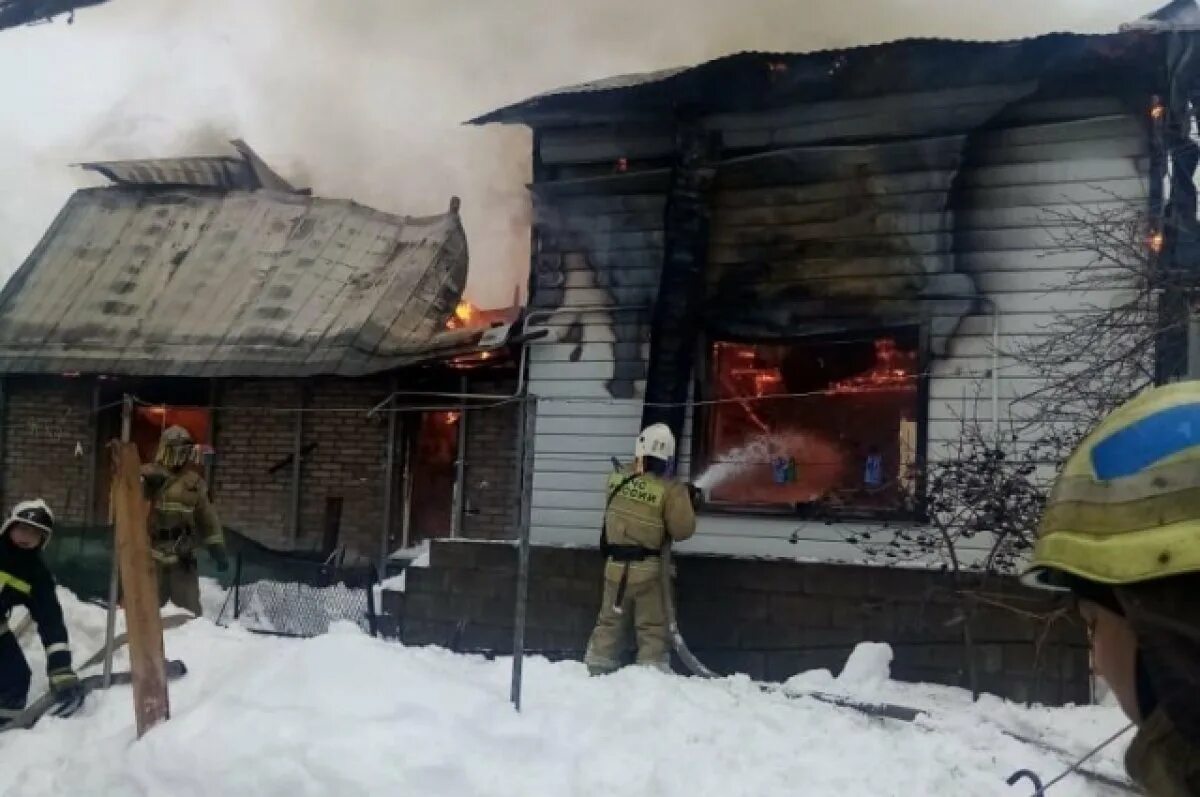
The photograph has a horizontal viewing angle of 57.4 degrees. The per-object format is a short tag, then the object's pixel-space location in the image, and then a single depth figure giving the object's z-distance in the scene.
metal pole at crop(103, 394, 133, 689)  5.97
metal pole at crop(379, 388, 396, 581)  13.12
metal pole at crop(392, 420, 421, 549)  13.52
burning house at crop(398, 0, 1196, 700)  8.00
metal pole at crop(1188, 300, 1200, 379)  4.66
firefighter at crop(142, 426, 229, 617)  9.29
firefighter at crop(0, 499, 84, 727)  6.43
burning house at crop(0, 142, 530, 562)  12.80
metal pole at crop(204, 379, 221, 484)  14.06
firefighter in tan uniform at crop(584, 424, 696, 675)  7.56
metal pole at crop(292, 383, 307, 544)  13.67
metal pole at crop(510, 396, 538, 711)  5.07
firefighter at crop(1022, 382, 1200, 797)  1.14
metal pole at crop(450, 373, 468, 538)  12.62
